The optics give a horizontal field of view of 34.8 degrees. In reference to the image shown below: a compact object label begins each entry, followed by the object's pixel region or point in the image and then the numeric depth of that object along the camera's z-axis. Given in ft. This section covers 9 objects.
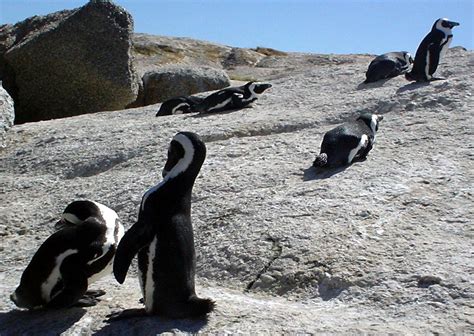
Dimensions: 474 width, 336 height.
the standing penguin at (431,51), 28.27
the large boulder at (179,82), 39.42
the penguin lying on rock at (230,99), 27.99
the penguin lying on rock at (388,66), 30.27
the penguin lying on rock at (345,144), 18.71
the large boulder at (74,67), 33.19
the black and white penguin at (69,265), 11.98
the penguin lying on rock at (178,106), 28.75
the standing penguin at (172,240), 11.21
